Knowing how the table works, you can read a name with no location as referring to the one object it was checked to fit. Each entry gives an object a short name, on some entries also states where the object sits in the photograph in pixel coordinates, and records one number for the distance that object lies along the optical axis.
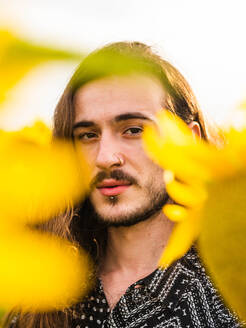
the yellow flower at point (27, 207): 0.24
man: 1.15
